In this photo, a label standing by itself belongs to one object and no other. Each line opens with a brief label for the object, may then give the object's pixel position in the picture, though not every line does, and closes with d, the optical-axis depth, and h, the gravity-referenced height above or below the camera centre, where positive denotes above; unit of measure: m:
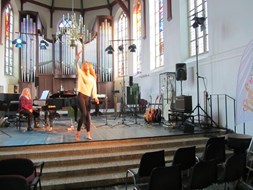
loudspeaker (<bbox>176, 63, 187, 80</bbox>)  6.86 +0.73
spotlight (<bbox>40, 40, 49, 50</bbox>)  11.27 +2.57
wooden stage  4.85 -0.85
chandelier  7.41 +2.19
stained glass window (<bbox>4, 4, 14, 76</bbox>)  10.76 +2.66
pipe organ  11.88 +2.59
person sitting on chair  6.00 -0.18
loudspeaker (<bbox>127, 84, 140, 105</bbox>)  9.71 +0.12
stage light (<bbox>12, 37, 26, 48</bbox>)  9.65 +2.30
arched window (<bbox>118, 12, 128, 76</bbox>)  12.74 +3.29
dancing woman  4.68 +0.15
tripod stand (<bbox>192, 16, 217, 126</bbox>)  6.07 +1.91
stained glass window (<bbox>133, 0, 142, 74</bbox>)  11.53 +3.24
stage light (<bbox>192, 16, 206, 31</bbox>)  6.07 +1.94
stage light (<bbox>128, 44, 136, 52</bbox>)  9.88 +2.05
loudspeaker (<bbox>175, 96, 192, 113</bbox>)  6.21 -0.21
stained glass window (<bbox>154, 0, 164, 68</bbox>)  9.45 +2.54
